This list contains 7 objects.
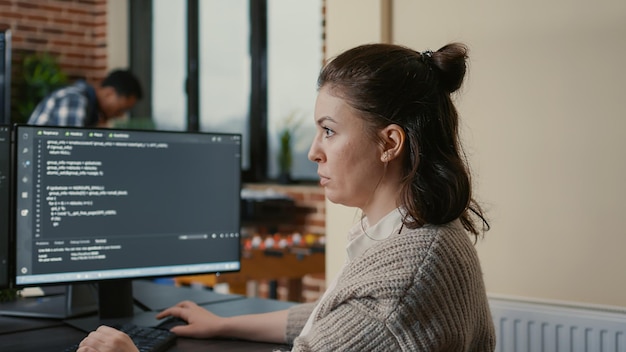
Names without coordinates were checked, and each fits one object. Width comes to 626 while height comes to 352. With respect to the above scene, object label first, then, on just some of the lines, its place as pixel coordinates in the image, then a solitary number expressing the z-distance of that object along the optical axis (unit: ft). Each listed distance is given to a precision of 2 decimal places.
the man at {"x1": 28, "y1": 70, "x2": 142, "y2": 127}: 14.85
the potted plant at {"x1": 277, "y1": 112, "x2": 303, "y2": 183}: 16.25
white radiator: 6.03
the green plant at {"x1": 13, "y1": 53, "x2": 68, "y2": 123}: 18.67
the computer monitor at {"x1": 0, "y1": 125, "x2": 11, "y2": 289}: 5.41
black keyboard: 4.95
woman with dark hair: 4.00
